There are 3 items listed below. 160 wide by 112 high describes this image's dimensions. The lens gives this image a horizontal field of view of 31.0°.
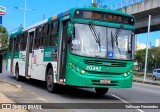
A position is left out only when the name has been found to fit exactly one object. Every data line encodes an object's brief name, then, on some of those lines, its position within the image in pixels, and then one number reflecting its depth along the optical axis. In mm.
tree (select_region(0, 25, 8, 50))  69880
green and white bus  10387
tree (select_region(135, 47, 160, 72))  58527
